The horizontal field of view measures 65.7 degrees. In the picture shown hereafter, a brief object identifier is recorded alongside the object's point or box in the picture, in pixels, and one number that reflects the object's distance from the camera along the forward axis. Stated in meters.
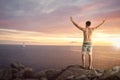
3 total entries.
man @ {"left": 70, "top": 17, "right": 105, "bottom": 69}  4.02
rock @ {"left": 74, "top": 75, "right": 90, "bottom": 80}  3.96
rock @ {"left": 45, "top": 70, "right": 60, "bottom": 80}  4.58
